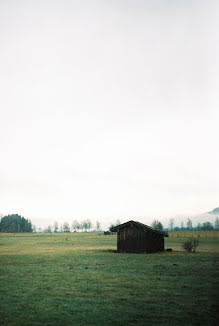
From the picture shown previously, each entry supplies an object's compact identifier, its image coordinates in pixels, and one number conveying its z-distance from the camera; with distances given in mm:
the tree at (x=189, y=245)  35531
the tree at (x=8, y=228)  193675
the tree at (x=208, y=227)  188800
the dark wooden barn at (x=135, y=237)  35906
